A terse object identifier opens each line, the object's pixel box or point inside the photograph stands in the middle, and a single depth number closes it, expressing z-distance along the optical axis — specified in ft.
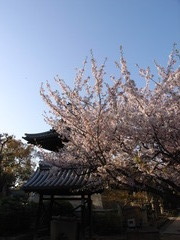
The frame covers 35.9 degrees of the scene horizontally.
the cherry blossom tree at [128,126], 19.53
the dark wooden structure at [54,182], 33.06
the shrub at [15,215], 43.80
